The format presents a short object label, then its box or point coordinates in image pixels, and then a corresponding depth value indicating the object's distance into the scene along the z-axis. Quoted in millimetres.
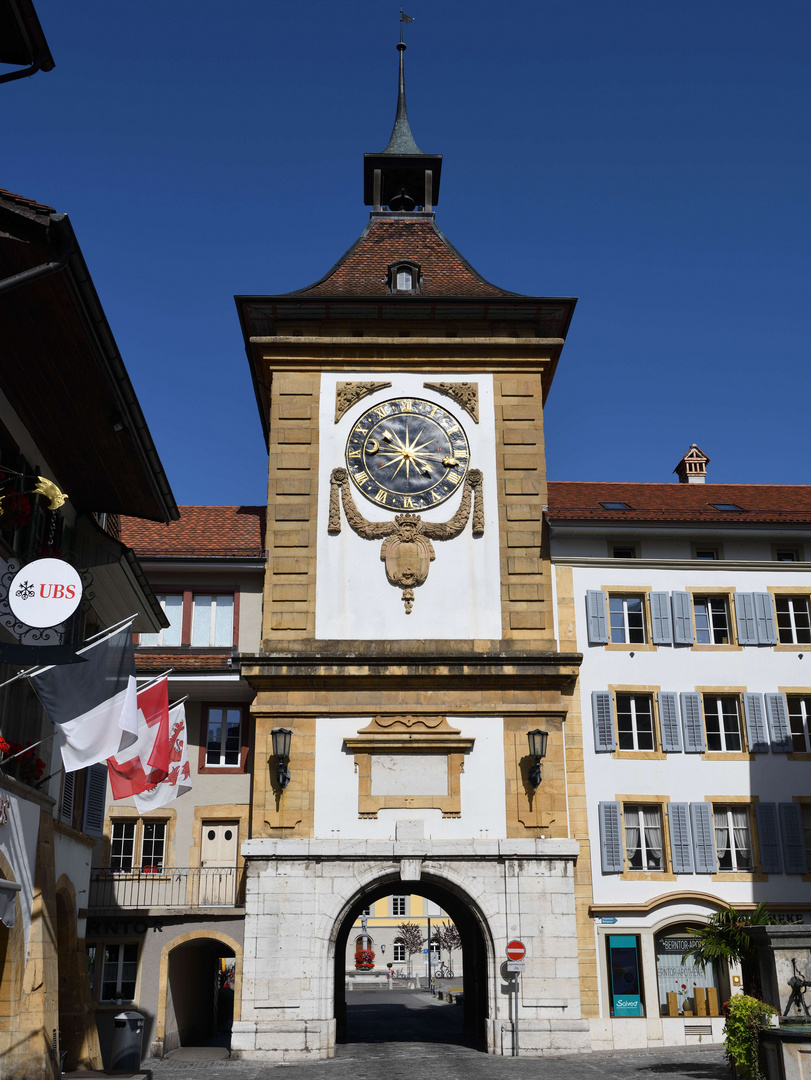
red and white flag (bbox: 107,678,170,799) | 18000
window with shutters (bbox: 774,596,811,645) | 29000
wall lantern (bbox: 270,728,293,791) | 26625
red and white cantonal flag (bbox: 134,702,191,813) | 19594
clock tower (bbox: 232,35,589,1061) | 25828
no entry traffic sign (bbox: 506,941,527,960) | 25250
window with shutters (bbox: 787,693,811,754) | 28031
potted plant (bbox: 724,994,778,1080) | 16359
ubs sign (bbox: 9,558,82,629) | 14781
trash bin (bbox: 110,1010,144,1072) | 18250
